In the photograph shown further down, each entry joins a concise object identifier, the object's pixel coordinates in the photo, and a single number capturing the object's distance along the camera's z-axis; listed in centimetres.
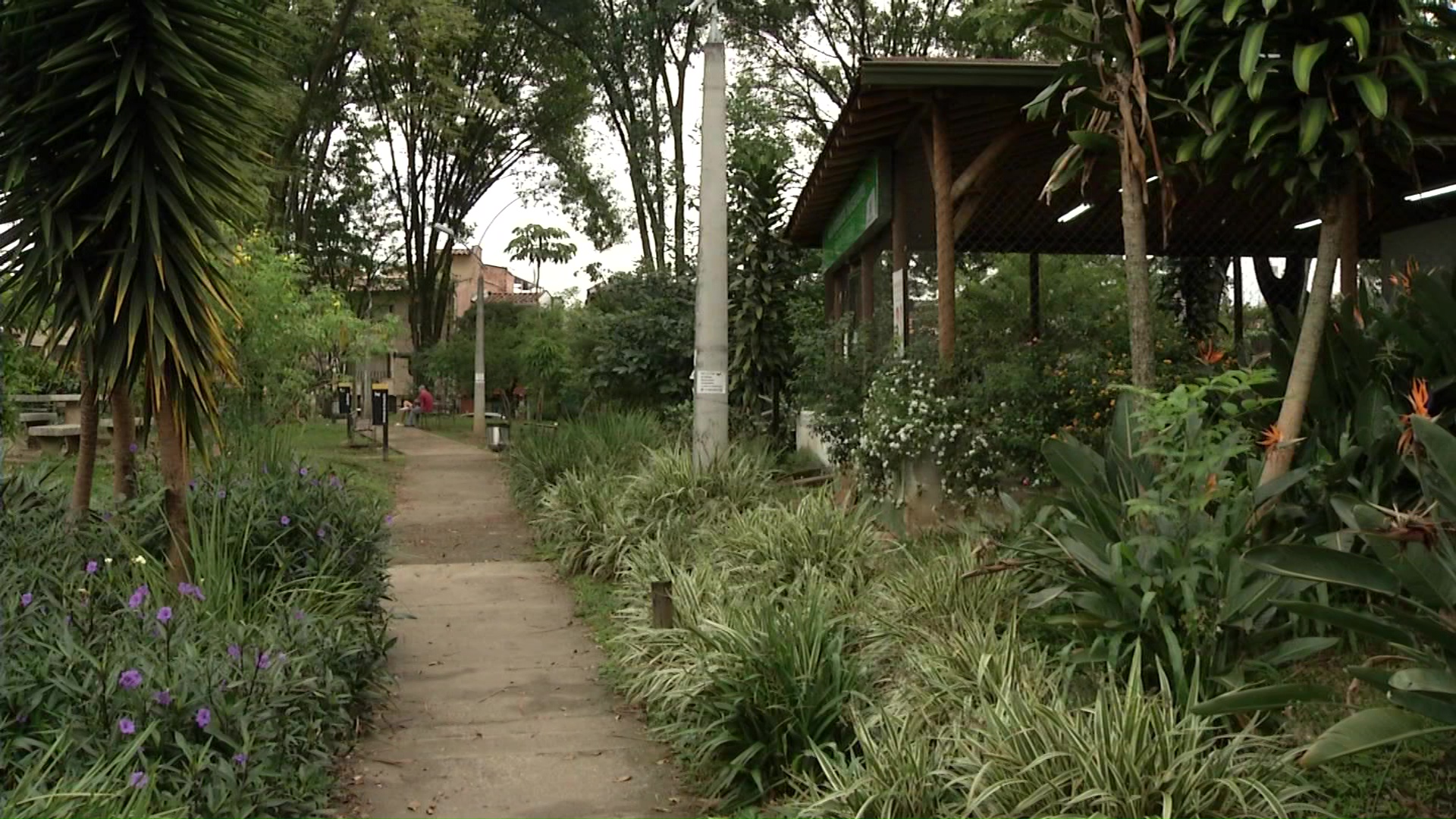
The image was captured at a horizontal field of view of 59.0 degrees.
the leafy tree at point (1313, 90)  518
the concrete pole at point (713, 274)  1127
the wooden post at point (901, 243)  1023
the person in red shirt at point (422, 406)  4021
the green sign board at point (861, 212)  1103
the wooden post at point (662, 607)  693
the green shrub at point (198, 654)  412
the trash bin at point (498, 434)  2274
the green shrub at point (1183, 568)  455
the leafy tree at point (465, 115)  2539
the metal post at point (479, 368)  2952
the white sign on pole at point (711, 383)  1127
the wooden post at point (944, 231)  930
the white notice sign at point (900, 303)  1008
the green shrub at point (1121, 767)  377
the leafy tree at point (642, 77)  3075
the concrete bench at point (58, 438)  1486
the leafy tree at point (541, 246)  4375
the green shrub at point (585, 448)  1267
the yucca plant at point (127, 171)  628
